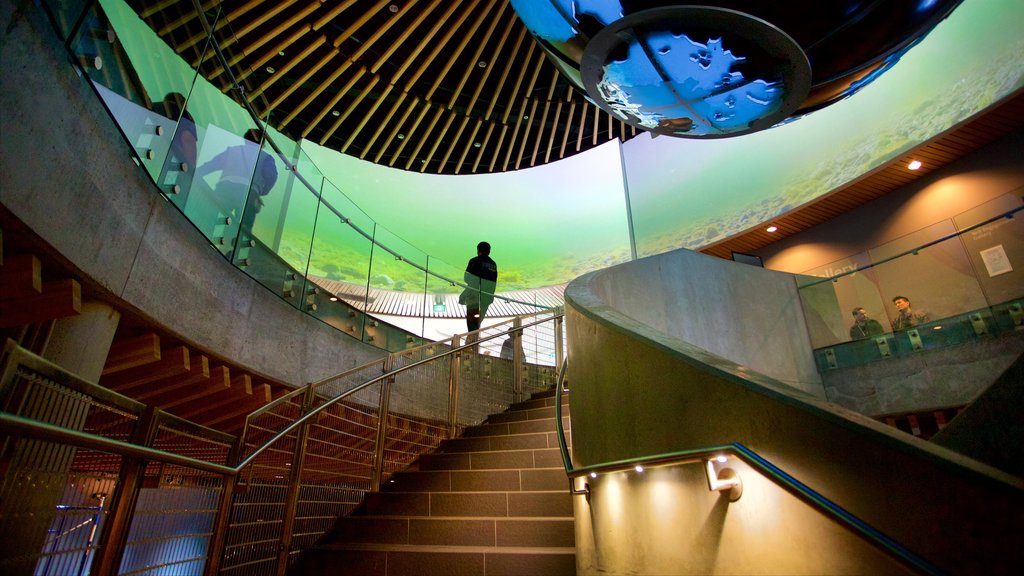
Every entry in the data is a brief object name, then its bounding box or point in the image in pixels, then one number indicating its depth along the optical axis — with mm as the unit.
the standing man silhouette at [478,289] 6824
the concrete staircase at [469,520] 2771
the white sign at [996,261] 4629
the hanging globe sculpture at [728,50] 3016
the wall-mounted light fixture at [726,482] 1475
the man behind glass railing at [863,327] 5555
